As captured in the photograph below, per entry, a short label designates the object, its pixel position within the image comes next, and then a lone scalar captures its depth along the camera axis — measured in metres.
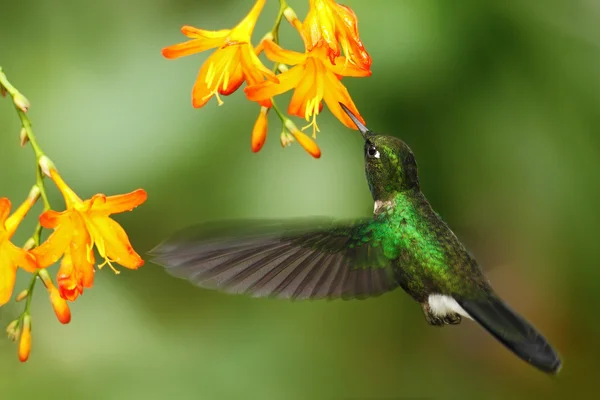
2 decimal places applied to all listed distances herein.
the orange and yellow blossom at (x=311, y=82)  4.35
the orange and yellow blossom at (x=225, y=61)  4.58
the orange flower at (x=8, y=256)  4.43
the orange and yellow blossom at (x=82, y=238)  4.42
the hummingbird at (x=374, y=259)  4.26
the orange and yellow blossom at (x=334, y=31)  4.48
